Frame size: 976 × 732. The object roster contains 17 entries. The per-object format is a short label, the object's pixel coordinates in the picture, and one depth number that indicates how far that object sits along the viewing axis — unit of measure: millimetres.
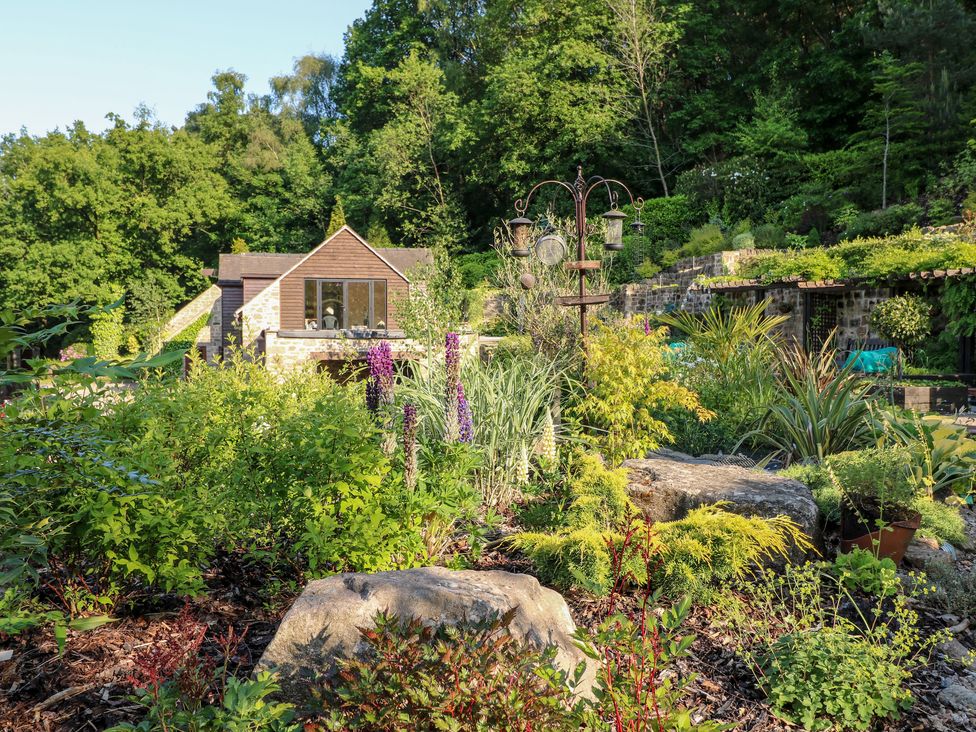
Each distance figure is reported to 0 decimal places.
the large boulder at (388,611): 2178
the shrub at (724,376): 6184
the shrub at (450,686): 1763
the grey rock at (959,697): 2824
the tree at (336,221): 31812
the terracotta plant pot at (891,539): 3850
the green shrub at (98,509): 2406
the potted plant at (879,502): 3883
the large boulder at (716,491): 3920
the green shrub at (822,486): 4297
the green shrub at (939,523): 4254
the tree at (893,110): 19812
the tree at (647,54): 27016
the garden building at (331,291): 21844
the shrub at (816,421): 5578
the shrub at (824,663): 2650
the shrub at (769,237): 19969
